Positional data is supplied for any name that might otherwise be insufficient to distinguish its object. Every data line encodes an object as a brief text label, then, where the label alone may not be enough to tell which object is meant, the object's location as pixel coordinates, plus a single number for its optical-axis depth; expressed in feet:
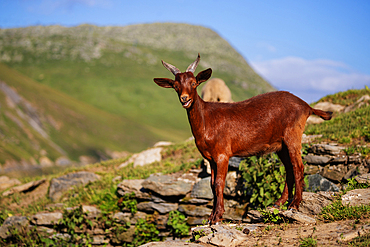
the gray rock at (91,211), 38.29
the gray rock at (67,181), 46.73
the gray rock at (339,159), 32.24
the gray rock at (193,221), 34.68
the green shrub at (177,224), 34.47
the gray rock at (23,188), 48.91
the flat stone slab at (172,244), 19.45
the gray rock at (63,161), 128.47
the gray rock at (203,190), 35.47
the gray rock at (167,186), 36.42
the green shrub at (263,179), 30.73
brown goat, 21.56
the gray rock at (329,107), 49.91
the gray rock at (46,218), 38.47
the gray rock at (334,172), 31.04
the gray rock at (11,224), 38.88
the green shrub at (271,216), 21.50
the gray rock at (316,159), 32.99
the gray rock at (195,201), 35.64
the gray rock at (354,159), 31.47
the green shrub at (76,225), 37.60
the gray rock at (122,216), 37.21
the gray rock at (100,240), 37.73
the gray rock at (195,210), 35.09
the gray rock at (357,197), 20.43
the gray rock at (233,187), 34.01
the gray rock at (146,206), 37.22
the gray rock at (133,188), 37.93
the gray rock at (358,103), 47.35
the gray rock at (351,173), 29.71
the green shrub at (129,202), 37.86
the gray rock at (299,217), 20.31
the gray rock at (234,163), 35.14
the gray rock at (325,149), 33.35
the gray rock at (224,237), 19.57
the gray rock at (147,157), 54.08
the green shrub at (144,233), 35.60
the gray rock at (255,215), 23.58
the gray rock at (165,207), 36.60
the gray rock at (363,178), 24.07
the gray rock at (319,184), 29.43
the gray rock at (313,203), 21.76
